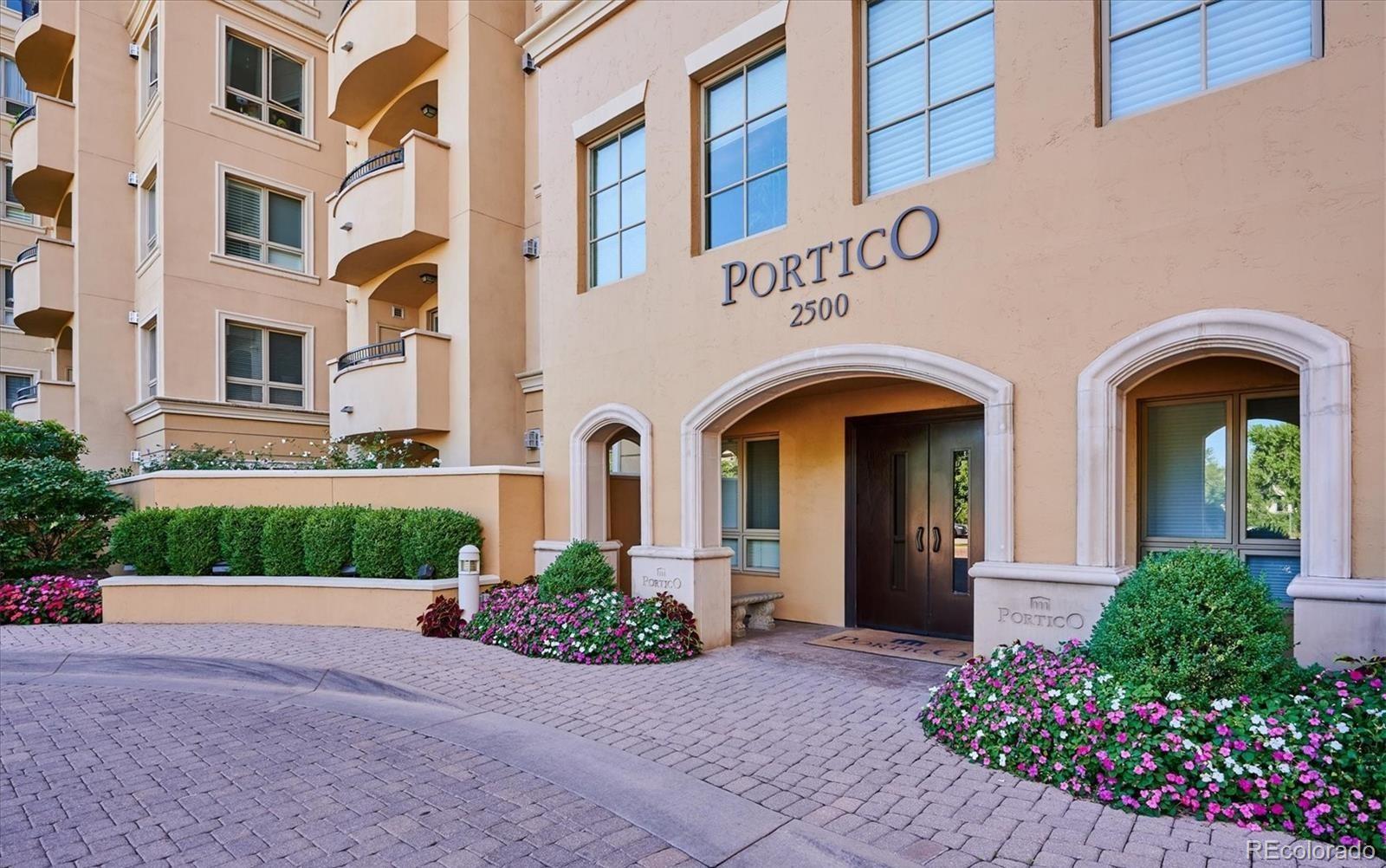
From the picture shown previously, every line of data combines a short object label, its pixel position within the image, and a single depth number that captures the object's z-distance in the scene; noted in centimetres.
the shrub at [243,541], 1036
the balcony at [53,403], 1647
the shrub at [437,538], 971
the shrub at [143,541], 1048
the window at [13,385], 2099
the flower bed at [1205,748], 380
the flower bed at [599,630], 773
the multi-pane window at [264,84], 1631
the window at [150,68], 1598
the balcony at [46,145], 1730
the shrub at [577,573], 877
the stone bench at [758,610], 955
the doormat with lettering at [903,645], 789
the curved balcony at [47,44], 1742
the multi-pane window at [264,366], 1614
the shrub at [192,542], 1041
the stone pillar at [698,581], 833
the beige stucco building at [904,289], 487
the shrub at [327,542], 1005
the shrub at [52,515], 1116
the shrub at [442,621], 916
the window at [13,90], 2098
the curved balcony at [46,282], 1723
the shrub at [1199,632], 438
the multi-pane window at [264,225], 1620
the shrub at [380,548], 988
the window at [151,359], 1622
